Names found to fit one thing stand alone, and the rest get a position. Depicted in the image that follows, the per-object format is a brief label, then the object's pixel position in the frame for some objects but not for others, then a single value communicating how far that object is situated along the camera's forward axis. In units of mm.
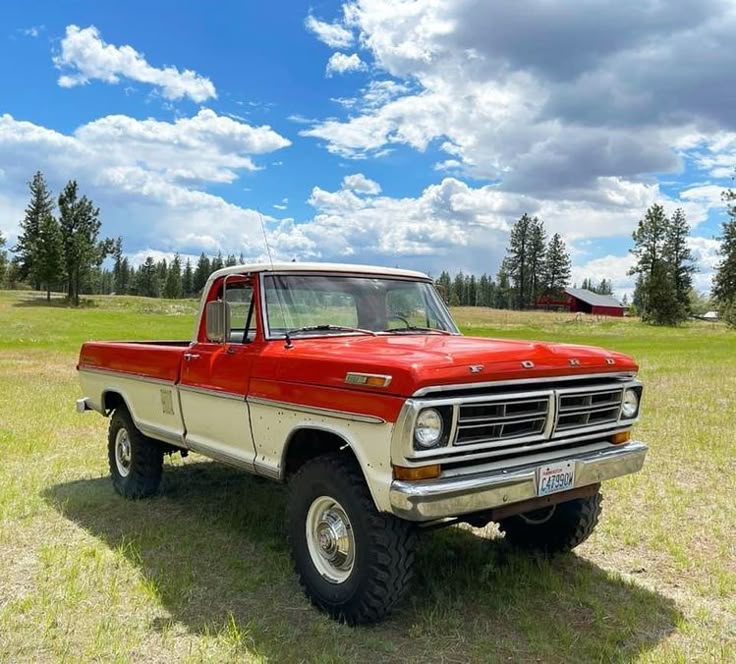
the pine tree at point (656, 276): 64125
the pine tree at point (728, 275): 52781
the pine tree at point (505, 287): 104688
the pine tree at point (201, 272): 131275
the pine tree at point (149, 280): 124188
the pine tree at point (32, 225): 68188
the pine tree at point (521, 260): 102000
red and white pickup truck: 3645
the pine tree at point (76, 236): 67000
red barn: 103300
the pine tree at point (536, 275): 102750
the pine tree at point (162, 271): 127112
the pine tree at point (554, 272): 102812
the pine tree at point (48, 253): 64125
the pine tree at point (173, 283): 113812
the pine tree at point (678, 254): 80688
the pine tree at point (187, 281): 130250
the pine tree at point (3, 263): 84062
